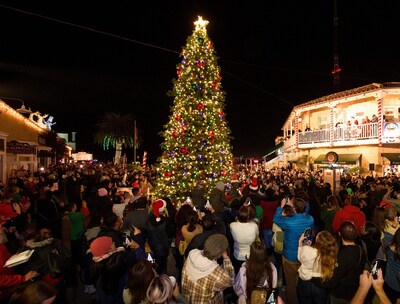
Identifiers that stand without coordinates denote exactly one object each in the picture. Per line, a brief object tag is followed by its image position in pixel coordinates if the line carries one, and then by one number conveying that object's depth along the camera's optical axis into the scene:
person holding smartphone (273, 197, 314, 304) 5.05
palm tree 46.78
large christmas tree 11.88
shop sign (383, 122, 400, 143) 18.62
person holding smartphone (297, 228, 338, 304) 3.81
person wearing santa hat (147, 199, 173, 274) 6.16
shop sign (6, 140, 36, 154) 16.72
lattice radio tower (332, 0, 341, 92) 30.23
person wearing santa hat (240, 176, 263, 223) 7.19
